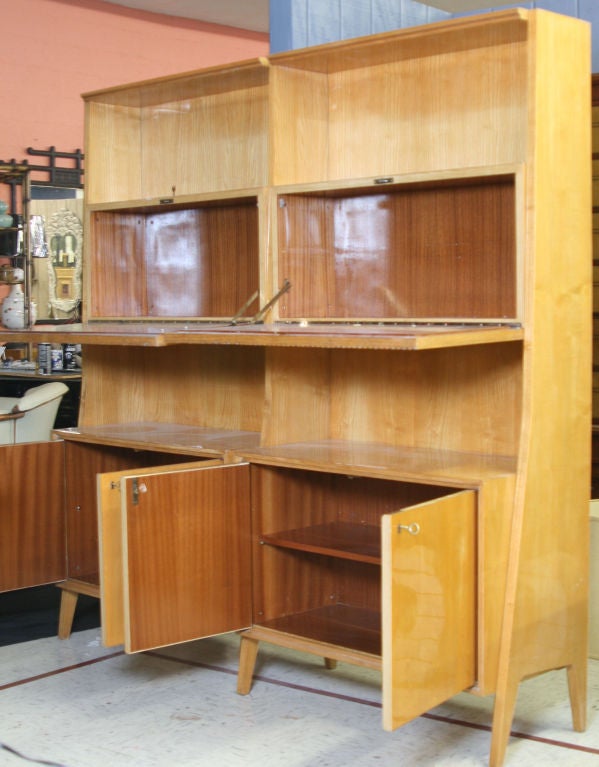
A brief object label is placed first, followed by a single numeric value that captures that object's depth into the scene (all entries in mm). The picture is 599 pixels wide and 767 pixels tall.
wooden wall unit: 3002
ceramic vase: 5215
